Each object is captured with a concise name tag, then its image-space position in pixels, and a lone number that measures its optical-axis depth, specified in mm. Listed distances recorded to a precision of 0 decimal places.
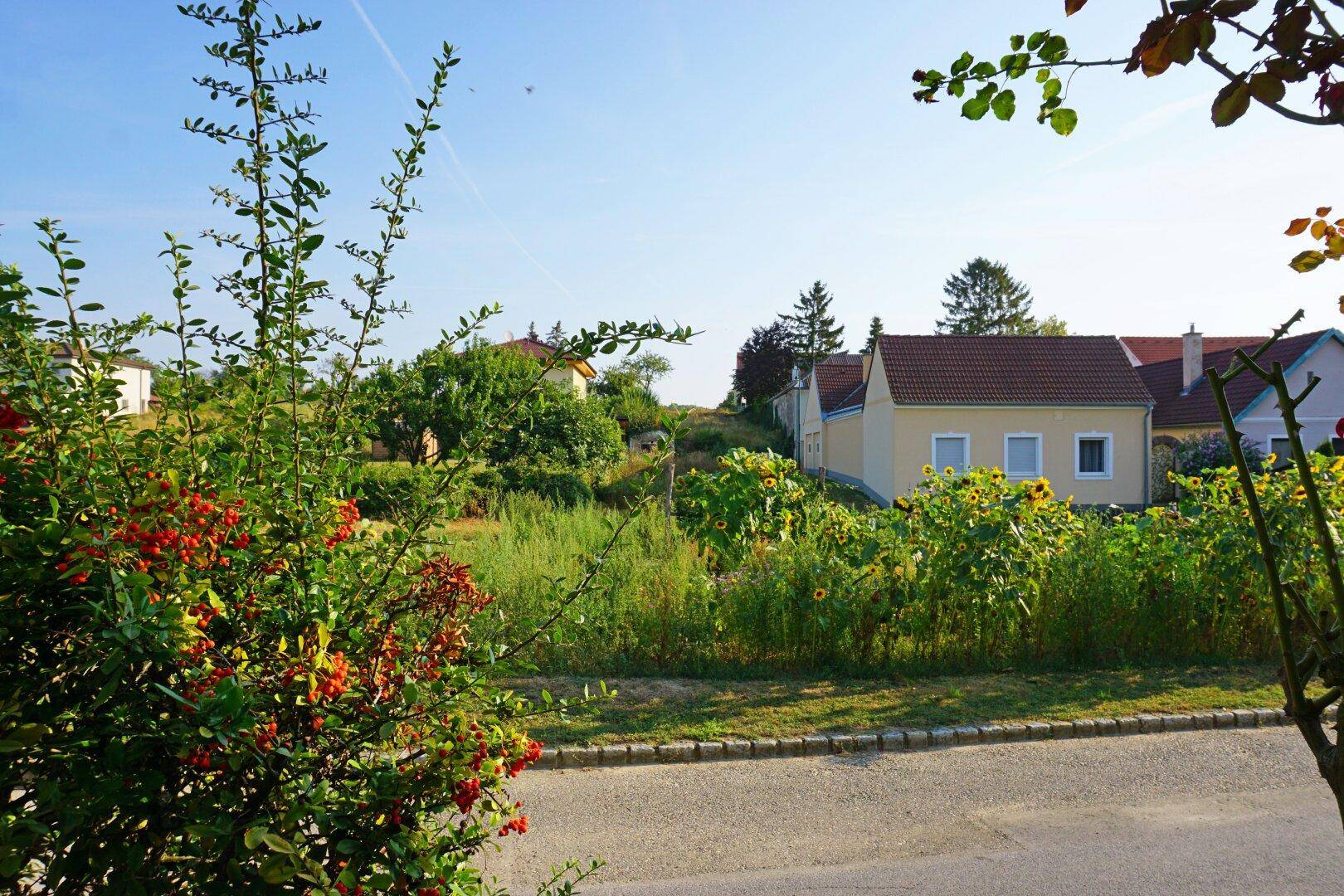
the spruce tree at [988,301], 74250
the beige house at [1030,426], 24828
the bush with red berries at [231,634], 1785
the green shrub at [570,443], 23047
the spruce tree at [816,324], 63188
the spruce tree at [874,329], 71438
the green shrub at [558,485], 19938
